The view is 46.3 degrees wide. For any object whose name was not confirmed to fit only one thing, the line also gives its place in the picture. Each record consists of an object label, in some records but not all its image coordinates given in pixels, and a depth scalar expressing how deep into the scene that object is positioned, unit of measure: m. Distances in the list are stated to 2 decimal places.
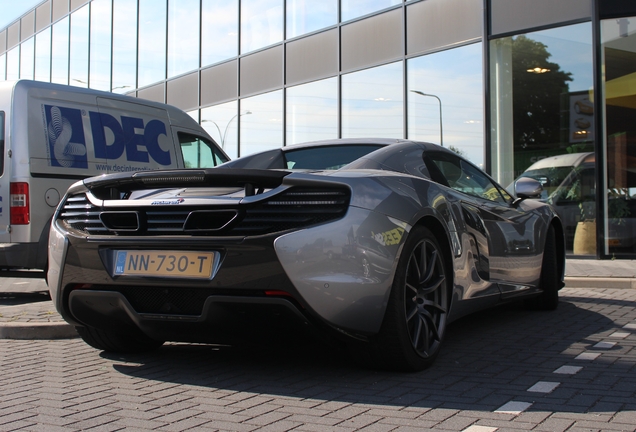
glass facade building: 11.96
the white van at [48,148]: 7.68
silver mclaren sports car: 3.48
